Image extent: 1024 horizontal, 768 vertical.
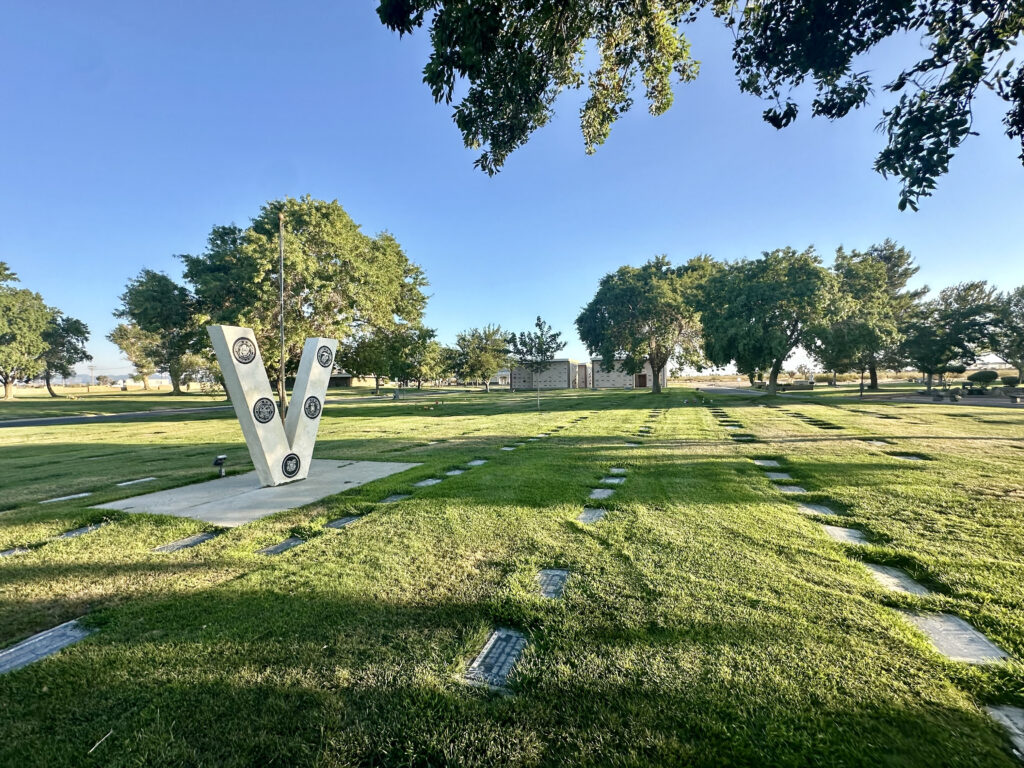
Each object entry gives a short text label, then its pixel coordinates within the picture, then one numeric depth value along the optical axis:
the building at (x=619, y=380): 48.34
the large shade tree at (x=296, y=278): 16.02
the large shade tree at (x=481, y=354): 41.09
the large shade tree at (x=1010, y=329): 26.91
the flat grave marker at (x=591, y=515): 4.07
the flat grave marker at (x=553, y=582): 2.67
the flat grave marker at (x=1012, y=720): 1.51
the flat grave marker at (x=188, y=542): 3.53
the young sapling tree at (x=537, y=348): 45.25
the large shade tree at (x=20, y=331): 29.80
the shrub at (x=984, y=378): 29.27
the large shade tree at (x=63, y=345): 37.27
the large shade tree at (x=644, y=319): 26.29
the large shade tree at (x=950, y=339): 25.06
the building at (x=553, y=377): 50.59
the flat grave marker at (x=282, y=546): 3.41
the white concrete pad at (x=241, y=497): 4.43
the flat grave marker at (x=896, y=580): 2.61
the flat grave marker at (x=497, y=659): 1.91
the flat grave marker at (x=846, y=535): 3.42
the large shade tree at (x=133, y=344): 47.69
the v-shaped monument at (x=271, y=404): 5.32
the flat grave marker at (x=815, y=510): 4.12
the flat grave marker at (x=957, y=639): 1.97
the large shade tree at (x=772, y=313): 19.03
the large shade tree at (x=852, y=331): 19.08
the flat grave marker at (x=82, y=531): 3.79
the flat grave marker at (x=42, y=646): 2.05
